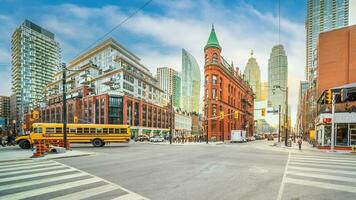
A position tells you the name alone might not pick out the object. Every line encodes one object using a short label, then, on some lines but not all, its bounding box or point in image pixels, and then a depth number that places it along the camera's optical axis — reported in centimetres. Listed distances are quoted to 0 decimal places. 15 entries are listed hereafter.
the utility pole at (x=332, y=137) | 2363
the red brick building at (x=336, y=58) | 3597
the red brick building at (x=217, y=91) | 5340
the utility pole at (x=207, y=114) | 5135
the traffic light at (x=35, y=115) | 1842
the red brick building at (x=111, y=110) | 6738
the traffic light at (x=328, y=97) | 2075
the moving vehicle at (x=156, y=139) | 4633
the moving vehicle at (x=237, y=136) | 4769
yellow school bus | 2365
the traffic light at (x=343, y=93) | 2065
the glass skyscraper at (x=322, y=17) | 15125
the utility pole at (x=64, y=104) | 1783
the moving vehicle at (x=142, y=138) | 5028
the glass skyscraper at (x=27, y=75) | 9688
